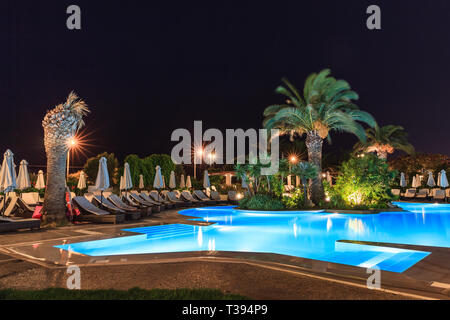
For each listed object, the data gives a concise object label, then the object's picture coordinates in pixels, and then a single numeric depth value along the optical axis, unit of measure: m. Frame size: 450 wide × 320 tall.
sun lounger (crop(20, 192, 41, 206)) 13.91
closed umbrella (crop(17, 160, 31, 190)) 12.47
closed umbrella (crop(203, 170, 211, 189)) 23.81
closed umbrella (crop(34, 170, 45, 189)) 16.81
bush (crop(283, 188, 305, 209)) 17.42
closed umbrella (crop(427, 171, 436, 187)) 25.20
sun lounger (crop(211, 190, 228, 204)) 21.64
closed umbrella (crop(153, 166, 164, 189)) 19.33
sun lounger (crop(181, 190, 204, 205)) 19.78
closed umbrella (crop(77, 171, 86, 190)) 17.56
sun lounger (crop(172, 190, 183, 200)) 20.37
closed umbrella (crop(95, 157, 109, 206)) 12.34
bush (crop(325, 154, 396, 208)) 16.92
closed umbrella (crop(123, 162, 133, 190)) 16.17
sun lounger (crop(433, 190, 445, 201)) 22.42
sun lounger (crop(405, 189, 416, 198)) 24.62
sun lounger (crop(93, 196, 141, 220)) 12.34
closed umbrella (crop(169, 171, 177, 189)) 21.59
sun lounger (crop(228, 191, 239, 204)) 21.64
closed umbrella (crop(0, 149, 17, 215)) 10.39
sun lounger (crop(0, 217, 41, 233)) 8.73
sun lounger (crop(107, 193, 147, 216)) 13.10
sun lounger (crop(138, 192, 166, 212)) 15.98
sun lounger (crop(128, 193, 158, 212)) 15.78
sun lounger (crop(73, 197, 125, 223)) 11.18
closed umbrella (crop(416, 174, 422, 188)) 26.20
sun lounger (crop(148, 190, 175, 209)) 17.62
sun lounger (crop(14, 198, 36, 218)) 11.04
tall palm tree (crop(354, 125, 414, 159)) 30.73
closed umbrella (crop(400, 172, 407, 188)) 26.53
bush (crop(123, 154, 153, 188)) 29.98
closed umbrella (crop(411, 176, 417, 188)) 26.17
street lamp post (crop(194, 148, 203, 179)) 35.34
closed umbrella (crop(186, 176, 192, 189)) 26.08
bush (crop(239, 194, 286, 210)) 16.78
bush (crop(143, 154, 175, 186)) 31.42
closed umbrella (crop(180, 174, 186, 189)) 24.88
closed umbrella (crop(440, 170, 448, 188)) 23.73
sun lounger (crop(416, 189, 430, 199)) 24.17
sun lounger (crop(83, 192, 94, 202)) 13.26
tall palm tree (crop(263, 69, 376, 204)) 18.34
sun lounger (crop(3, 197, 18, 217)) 11.24
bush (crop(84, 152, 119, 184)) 29.39
